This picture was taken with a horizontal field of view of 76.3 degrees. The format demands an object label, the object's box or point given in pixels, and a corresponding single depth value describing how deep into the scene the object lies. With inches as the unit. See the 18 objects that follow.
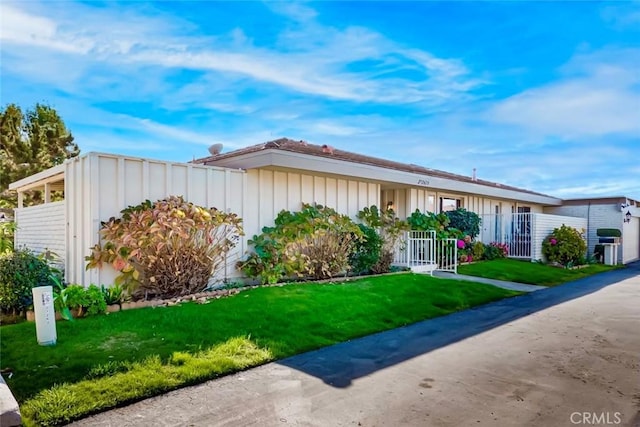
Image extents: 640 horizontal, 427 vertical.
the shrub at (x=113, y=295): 254.5
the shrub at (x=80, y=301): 228.2
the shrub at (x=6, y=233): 356.8
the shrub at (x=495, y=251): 617.6
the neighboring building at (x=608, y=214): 767.1
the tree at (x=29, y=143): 629.6
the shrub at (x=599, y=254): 740.3
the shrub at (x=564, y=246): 634.8
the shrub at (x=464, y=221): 570.3
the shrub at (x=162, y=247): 262.7
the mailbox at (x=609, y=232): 730.2
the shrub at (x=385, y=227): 438.0
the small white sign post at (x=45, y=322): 183.2
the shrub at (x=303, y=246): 345.7
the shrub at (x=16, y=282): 248.4
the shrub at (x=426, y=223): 481.1
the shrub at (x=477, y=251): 585.8
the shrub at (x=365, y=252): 402.0
